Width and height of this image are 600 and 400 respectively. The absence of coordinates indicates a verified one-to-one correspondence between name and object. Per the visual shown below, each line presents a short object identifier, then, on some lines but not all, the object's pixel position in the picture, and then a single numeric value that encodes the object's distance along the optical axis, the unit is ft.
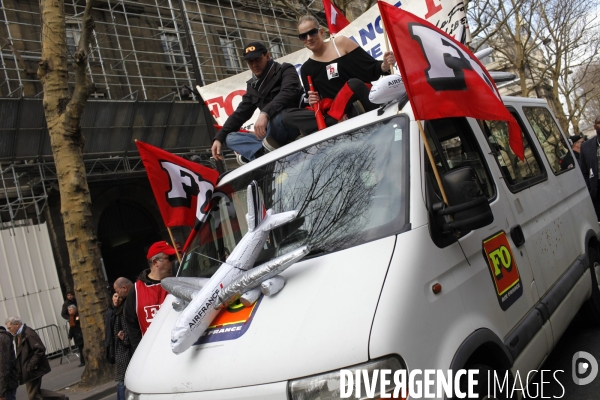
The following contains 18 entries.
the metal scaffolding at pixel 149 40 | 56.54
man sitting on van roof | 15.14
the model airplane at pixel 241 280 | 9.40
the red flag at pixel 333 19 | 23.95
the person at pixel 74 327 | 45.57
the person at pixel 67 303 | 48.03
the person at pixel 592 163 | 23.63
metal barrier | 49.18
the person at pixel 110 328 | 20.11
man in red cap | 17.29
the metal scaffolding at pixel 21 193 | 52.03
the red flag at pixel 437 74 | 10.62
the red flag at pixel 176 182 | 16.16
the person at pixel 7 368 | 26.66
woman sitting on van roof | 16.51
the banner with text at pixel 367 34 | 21.45
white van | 8.21
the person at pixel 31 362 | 28.37
